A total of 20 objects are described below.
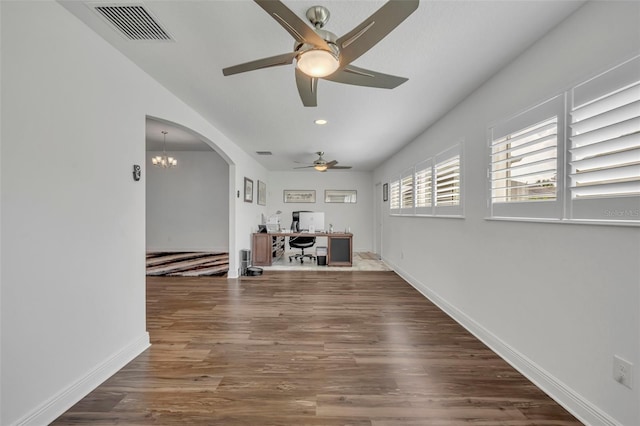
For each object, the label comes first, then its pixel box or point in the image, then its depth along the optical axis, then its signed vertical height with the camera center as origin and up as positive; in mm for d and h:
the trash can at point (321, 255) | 6203 -1039
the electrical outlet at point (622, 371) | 1328 -810
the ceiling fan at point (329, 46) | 1249 +905
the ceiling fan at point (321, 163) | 5656 +981
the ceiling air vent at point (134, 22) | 1647 +1219
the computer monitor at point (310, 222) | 6488 -293
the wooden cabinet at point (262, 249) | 6004 -874
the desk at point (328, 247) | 6012 -844
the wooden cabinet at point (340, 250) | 6105 -912
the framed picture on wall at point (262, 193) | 6987 +450
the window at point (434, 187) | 3150 +338
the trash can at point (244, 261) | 5234 -1001
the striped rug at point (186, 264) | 5180 -1191
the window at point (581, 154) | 1351 +344
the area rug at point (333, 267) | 5812 -1266
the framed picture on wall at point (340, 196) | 8242 +423
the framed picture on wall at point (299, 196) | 8219 +418
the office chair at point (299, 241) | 6523 -758
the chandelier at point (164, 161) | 5957 +1073
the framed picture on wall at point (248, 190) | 5609 +422
